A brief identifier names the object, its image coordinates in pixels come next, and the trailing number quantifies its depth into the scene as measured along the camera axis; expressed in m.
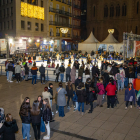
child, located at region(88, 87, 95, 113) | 8.16
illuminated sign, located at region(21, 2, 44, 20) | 33.91
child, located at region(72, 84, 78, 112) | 8.34
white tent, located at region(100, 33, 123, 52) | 32.25
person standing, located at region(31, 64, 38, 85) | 13.40
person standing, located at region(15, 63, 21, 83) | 13.88
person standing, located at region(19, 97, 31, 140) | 5.68
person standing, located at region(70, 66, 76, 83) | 12.65
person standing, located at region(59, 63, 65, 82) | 13.70
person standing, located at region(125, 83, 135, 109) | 8.67
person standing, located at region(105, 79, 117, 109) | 8.53
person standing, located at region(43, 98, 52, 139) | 5.96
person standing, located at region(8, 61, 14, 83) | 14.09
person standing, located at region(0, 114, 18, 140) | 4.90
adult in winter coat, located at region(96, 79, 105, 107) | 8.77
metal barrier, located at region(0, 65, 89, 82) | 15.32
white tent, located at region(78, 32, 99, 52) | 37.10
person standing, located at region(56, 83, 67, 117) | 7.70
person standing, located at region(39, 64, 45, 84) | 13.49
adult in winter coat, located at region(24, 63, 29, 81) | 14.46
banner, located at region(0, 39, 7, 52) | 22.36
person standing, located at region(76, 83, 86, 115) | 7.87
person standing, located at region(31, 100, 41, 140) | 5.63
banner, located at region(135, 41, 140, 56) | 22.72
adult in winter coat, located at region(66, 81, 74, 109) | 8.43
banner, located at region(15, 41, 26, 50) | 23.74
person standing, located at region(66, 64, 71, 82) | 13.55
